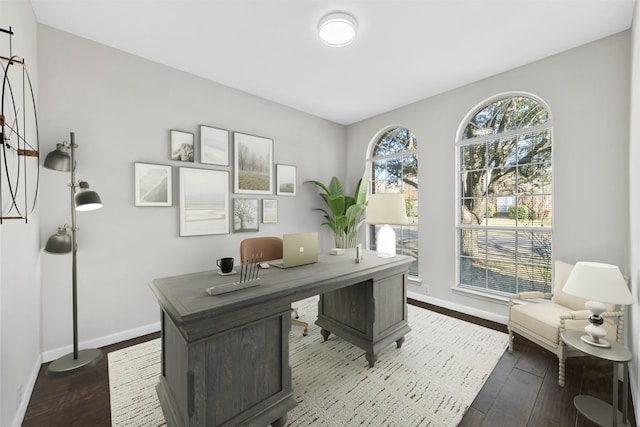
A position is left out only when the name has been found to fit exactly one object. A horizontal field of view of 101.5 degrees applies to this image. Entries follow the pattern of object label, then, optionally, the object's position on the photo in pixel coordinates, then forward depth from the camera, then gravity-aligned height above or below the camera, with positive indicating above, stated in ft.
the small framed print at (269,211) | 12.16 +0.07
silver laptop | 6.71 -1.01
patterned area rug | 5.49 -4.25
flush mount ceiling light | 7.04 +5.16
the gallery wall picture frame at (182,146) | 9.55 +2.51
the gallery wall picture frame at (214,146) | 10.19 +2.70
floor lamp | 6.73 -0.63
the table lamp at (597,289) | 5.28 -1.66
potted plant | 13.82 +0.15
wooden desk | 4.14 -2.32
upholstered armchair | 6.48 -2.94
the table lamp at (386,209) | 7.77 +0.07
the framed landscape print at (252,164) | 11.14 +2.17
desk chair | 9.10 -1.33
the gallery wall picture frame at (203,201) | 9.75 +0.45
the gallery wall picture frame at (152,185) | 8.82 +1.00
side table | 4.98 -3.74
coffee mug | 5.98 -1.19
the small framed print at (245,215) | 11.16 -0.10
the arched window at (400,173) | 13.05 +2.07
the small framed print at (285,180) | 12.68 +1.61
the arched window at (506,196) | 9.47 +0.57
